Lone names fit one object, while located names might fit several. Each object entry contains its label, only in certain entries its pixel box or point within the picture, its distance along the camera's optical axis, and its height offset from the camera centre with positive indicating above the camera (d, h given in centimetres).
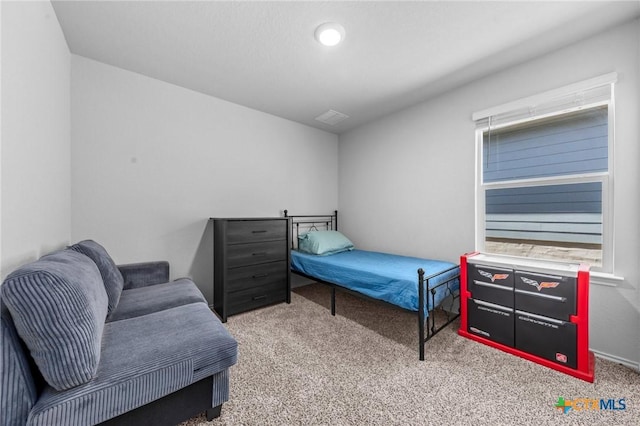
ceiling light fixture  186 +139
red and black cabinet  172 -78
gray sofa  90 -68
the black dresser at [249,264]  266 -62
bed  203 -62
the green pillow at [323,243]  328 -45
